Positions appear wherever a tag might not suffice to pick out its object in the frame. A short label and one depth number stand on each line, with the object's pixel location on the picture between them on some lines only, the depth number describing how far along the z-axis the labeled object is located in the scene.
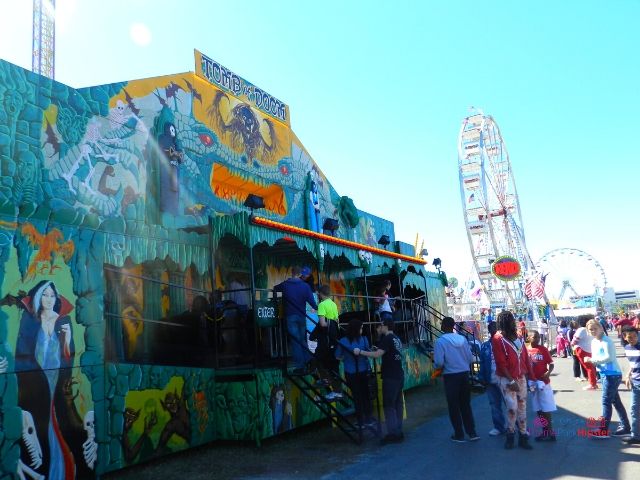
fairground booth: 5.72
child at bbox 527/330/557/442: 6.73
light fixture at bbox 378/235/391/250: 15.46
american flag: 29.30
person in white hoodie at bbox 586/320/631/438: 6.72
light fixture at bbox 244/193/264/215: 9.12
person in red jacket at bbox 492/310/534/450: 6.53
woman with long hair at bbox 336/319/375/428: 7.73
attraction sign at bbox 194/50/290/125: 10.50
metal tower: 33.22
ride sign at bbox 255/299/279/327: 8.58
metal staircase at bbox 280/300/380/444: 7.61
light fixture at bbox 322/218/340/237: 13.12
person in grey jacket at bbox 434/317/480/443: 7.30
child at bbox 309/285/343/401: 8.13
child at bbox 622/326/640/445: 6.30
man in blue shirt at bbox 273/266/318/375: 8.50
